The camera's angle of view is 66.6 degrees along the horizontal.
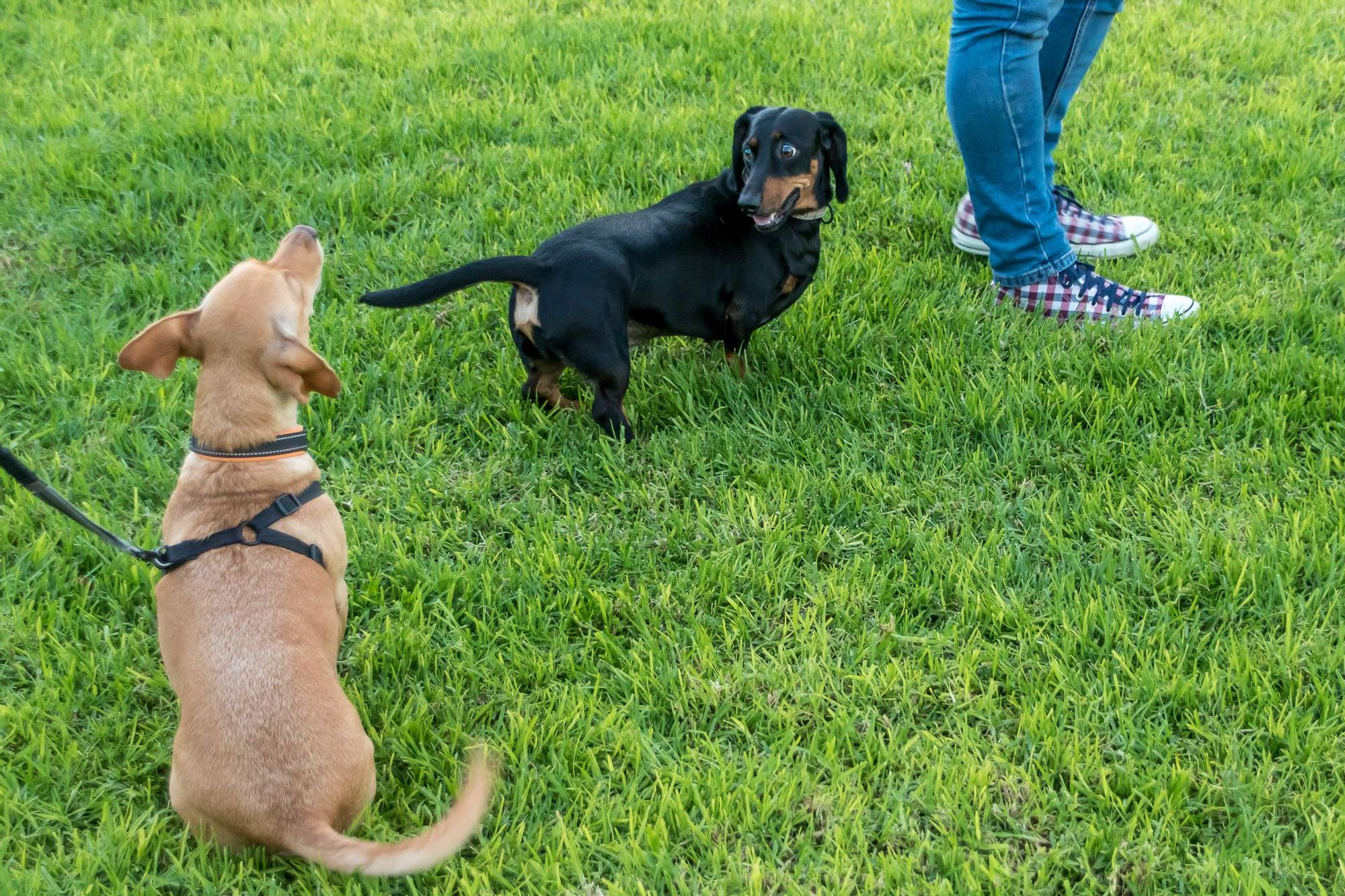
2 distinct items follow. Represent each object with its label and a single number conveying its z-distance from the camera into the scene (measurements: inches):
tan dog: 76.4
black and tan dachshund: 119.6
